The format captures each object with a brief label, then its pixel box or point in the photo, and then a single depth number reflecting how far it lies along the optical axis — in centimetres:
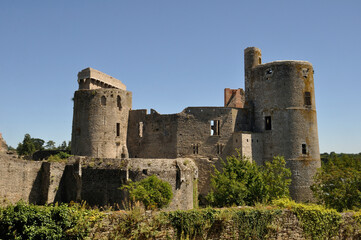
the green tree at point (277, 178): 3228
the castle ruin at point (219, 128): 3681
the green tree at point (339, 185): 2828
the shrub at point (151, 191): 2431
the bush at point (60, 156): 3067
